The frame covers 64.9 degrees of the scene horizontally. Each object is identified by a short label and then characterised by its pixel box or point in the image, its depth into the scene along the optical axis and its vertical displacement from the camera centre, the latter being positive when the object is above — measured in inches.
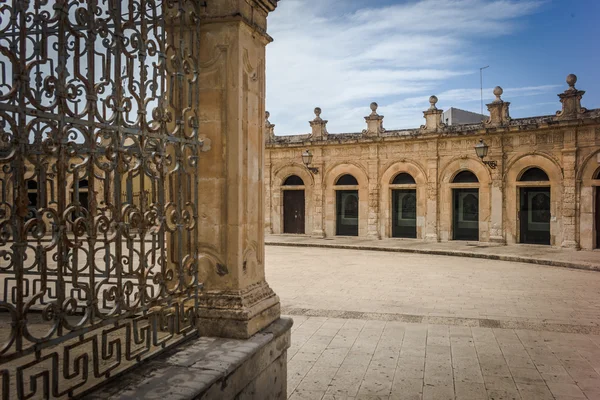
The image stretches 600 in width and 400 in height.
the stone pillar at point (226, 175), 138.6 +10.1
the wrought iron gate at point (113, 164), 86.7 +10.2
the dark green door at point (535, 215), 701.3 -10.8
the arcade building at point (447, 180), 663.1 +47.1
